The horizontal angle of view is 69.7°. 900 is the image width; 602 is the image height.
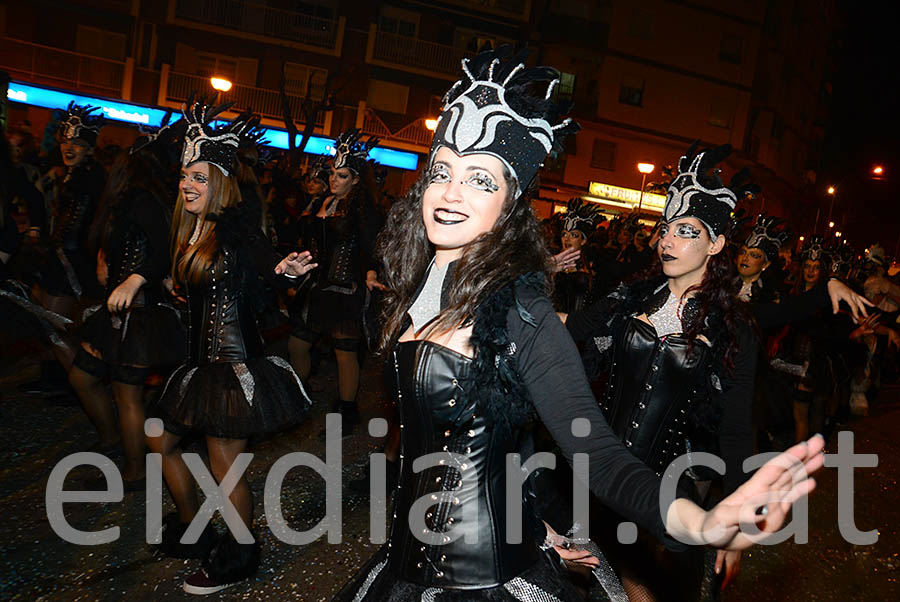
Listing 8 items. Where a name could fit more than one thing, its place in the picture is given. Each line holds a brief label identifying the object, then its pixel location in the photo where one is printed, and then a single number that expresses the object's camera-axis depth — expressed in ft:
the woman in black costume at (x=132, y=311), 13.91
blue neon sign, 74.90
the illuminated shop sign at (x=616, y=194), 88.17
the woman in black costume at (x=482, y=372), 5.82
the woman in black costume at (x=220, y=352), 10.94
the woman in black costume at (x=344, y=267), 19.94
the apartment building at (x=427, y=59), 82.99
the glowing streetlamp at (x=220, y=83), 63.10
